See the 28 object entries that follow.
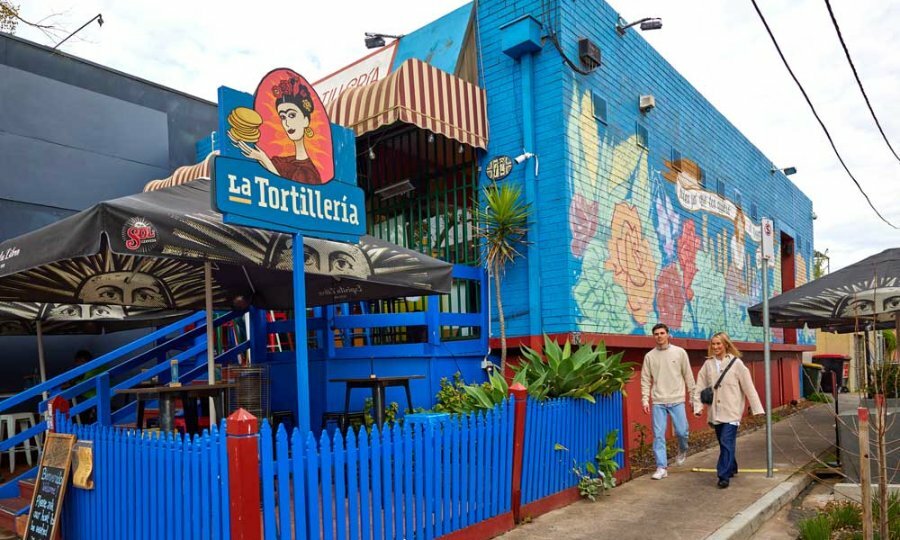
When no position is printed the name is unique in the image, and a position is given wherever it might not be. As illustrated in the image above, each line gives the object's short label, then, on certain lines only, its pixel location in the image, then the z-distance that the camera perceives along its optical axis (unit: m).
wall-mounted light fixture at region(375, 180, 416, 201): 10.12
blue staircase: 6.62
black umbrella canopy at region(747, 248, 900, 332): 8.55
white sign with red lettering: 11.21
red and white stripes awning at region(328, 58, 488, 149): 8.38
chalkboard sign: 5.33
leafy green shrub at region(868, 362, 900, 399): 8.18
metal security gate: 9.82
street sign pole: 8.04
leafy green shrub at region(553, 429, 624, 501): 7.11
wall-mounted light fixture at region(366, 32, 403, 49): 11.17
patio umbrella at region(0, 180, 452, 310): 4.80
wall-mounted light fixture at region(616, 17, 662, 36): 10.56
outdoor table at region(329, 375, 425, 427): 7.14
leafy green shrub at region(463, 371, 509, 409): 6.79
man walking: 8.15
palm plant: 8.78
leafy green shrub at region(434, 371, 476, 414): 7.28
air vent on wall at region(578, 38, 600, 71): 9.32
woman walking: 7.71
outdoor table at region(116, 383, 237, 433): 5.65
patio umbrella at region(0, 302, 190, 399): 8.48
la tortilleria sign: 4.57
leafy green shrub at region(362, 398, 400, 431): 7.98
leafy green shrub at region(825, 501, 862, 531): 6.00
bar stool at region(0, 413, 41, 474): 9.02
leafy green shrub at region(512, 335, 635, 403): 7.17
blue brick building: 8.98
